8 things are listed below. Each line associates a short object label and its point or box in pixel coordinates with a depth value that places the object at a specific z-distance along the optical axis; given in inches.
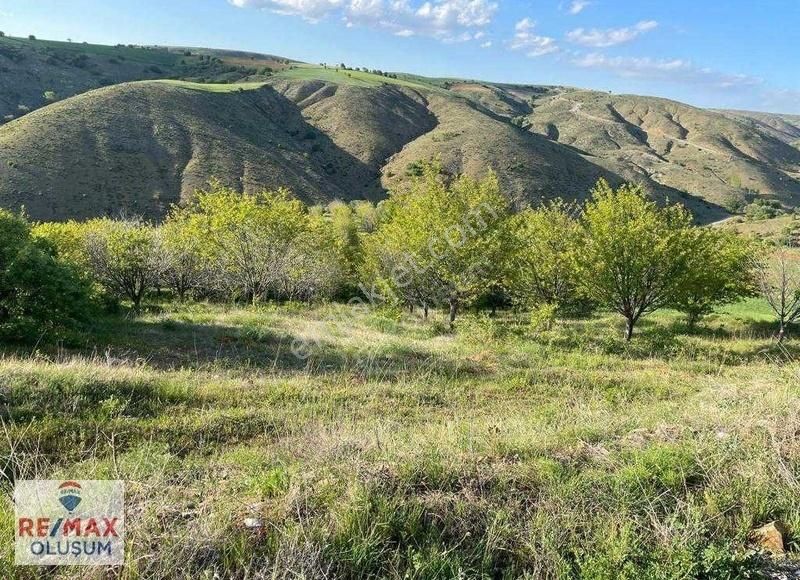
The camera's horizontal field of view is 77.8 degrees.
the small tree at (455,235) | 885.2
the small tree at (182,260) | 1149.7
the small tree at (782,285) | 913.5
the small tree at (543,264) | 1189.7
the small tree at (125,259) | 1000.9
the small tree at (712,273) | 842.2
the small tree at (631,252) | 816.3
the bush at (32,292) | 527.5
